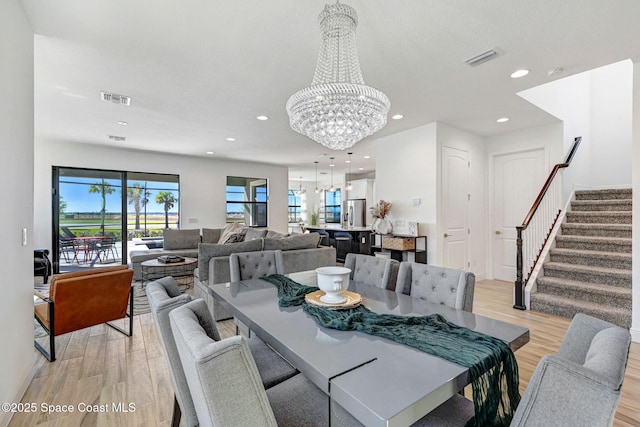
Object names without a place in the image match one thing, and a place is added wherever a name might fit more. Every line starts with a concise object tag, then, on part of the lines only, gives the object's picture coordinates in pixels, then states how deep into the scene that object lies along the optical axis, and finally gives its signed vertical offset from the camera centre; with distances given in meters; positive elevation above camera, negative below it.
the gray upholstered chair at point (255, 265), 2.54 -0.48
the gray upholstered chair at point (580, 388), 0.72 -0.46
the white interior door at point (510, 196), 5.13 +0.30
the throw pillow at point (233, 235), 5.21 -0.42
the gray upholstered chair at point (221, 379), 0.79 -0.47
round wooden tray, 1.64 -0.52
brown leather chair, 2.49 -0.80
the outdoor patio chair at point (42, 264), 5.04 -0.90
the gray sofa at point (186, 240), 5.44 -0.62
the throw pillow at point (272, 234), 5.32 -0.41
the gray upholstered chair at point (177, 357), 1.19 -0.63
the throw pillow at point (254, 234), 5.56 -0.42
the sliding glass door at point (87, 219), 6.04 -0.14
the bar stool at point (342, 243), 7.25 -0.77
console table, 4.73 -0.57
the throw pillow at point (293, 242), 4.09 -0.44
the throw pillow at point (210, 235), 6.72 -0.52
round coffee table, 5.09 -1.18
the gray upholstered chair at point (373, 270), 2.30 -0.47
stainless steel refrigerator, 9.82 +0.02
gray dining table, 0.87 -0.56
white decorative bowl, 1.65 -0.41
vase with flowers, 5.23 -0.10
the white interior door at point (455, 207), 4.82 +0.10
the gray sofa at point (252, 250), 3.49 -0.60
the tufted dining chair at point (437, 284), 1.82 -0.48
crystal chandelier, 1.90 +0.75
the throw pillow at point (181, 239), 6.36 -0.58
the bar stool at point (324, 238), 7.74 -0.68
